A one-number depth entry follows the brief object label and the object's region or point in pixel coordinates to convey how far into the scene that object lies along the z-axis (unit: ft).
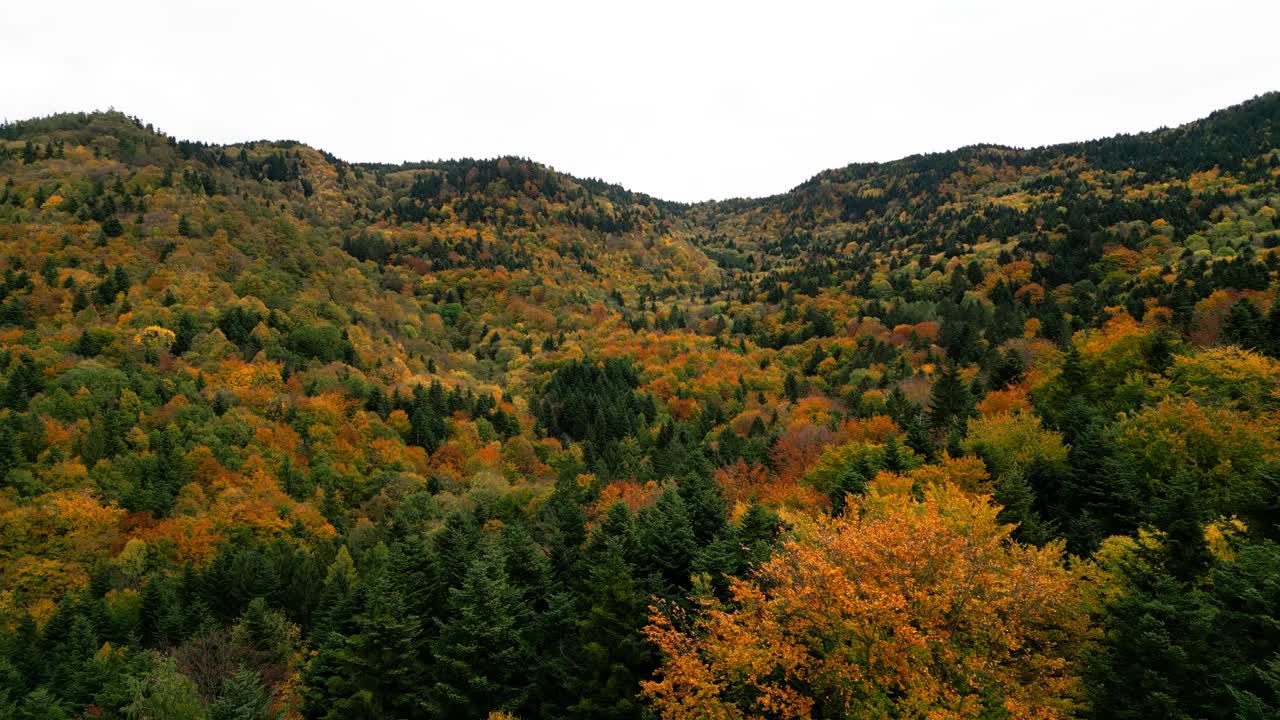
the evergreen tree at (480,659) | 129.90
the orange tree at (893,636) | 80.53
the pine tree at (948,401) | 243.60
